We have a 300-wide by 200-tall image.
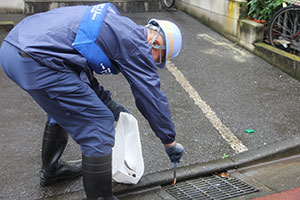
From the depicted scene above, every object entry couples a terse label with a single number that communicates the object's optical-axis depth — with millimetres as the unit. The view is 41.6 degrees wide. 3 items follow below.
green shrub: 6973
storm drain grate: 3707
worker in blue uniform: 2725
